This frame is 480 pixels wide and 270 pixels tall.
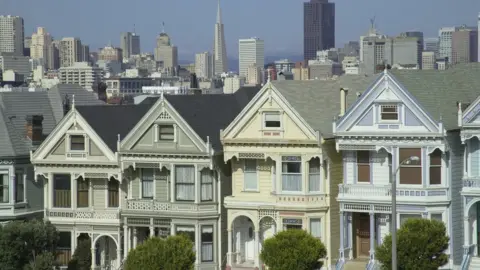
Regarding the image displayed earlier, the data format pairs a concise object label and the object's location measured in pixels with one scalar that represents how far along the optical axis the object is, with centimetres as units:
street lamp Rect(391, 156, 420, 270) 3927
